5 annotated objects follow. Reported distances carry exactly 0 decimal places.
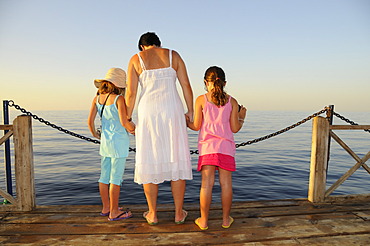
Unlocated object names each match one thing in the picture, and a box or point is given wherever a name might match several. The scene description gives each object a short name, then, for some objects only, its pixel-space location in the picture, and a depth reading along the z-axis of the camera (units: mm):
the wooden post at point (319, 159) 3699
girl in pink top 2721
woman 2717
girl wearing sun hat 2936
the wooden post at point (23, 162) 3363
